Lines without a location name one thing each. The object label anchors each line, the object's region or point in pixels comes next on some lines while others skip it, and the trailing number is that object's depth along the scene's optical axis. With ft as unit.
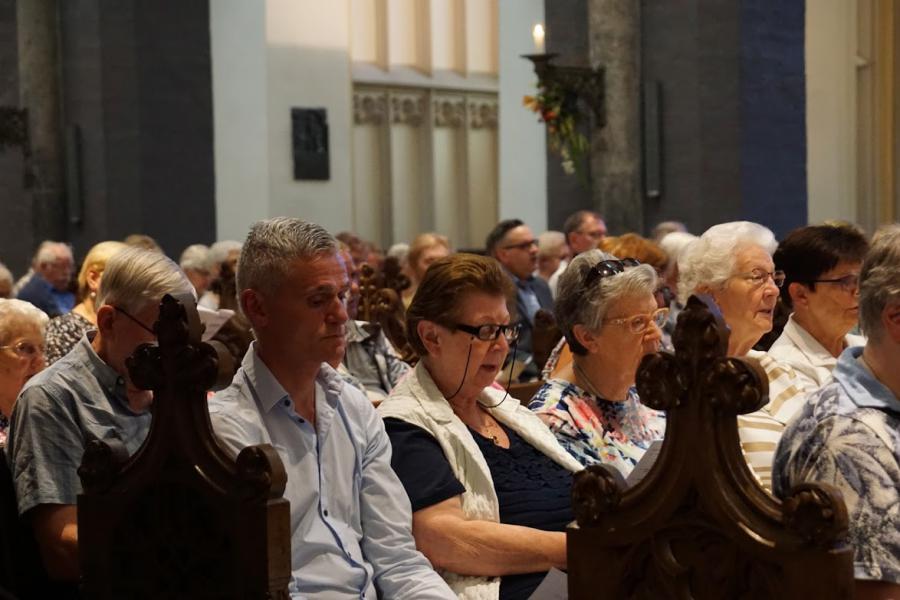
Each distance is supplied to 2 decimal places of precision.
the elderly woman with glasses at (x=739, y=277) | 24.01
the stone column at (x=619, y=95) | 55.65
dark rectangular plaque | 82.88
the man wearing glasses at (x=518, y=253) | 48.56
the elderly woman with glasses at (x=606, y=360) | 20.70
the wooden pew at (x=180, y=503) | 13.03
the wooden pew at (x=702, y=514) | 11.21
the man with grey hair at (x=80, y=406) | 16.57
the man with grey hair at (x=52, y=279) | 52.83
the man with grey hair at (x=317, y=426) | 15.85
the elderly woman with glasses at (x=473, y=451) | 17.20
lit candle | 48.84
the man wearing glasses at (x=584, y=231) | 52.09
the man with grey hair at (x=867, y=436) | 12.82
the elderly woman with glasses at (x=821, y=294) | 24.04
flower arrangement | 54.43
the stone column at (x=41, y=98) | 65.78
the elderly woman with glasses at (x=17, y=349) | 21.70
